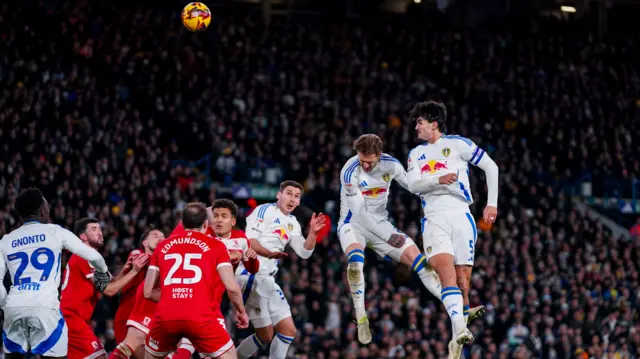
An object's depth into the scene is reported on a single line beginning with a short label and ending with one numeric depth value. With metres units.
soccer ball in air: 17.69
